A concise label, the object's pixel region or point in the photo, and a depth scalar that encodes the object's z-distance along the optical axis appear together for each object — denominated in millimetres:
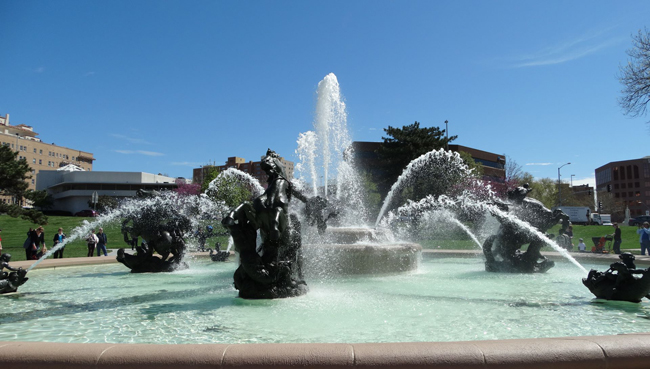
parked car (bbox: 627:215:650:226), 44428
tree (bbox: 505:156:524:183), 53312
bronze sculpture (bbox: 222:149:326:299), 6141
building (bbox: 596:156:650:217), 113312
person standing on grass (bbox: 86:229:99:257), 16922
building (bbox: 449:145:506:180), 78294
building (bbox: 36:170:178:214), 84312
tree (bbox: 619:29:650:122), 20906
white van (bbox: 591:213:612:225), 56125
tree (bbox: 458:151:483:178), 47712
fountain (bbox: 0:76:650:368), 2691
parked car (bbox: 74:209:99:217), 62219
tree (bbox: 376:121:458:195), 44594
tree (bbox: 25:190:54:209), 20703
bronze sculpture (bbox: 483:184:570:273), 9602
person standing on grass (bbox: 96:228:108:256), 17577
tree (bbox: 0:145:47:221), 19452
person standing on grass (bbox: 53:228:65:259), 16566
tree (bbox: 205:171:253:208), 41250
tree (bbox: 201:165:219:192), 58522
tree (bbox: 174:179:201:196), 68456
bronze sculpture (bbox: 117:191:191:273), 10594
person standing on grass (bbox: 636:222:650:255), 15452
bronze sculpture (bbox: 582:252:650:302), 5641
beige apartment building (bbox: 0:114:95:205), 103731
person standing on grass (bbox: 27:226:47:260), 14505
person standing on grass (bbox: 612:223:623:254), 17344
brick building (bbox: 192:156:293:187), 115062
